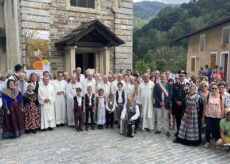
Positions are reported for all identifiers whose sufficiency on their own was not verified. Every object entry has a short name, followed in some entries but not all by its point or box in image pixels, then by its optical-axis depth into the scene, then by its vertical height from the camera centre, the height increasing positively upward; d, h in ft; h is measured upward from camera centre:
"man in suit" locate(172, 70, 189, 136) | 20.88 -2.83
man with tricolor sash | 21.33 -3.49
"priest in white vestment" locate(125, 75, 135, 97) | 24.99 -2.39
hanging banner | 32.07 +2.18
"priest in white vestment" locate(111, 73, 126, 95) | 25.99 -2.03
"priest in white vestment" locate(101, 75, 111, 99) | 25.91 -2.35
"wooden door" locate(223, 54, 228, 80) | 58.39 +0.10
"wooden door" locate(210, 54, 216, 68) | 63.67 +1.50
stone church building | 32.09 +4.76
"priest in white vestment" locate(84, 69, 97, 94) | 25.36 -1.85
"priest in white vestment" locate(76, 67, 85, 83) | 26.20 -1.12
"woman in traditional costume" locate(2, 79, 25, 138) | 19.99 -3.96
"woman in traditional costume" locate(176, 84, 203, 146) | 18.63 -4.44
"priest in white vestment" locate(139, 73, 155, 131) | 22.49 -3.64
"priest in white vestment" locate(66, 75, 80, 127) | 24.54 -3.29
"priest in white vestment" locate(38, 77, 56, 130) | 22.45 -3.70
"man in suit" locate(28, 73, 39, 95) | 22.53 -1.57
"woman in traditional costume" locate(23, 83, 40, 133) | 21.58 -4.11
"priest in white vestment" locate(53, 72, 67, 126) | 24.71 -3.76
